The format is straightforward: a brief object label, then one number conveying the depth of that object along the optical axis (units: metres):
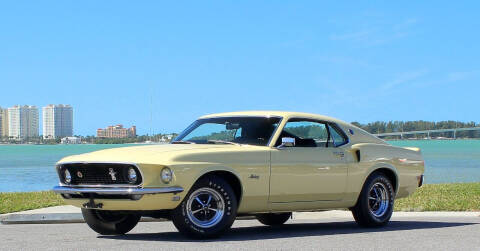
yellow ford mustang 9.34
